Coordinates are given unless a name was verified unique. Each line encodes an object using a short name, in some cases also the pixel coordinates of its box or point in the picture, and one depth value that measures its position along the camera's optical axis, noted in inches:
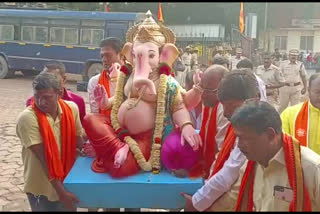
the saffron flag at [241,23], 576.2
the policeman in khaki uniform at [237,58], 426.3
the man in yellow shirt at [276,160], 64.5
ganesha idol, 94.4
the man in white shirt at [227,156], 73.9
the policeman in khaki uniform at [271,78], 276.4
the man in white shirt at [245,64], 190.1
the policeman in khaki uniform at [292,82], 298.5
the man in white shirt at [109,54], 129.6
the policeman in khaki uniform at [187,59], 494.4
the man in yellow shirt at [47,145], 93.7
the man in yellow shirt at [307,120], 102.0
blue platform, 86.4
